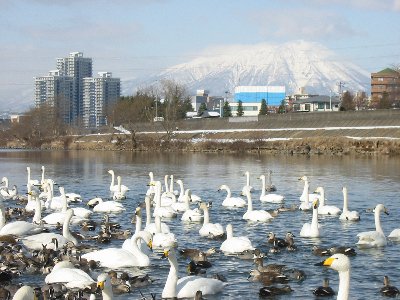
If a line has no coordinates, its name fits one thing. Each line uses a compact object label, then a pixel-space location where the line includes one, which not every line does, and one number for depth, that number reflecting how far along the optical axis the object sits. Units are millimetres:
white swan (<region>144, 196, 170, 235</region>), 22366
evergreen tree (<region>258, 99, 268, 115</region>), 150862
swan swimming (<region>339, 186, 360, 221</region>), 26766
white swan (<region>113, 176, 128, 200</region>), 35031
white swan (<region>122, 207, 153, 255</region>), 18453
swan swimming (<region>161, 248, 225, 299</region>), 14788
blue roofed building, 188125
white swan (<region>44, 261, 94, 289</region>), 14945
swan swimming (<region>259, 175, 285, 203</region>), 33062
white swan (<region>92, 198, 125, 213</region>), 29578
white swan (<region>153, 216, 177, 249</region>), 20781
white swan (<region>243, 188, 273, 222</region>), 26500
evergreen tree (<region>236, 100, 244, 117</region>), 158750
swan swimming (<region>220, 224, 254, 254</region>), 19688
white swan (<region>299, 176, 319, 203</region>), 31016
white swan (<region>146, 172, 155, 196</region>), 35588
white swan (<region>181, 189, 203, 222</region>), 26625
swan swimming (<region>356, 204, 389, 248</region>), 20859
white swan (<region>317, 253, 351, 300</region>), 12172
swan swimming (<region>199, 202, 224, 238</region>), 22547
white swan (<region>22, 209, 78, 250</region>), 19481
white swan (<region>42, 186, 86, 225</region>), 25219
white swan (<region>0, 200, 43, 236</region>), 21453
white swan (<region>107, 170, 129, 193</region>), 37031
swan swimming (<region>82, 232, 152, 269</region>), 17672
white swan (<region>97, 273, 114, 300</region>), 12438
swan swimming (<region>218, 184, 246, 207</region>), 30969
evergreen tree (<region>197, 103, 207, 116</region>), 173338
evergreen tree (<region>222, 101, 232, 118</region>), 156125
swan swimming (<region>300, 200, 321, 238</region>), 22625
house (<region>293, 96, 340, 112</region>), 158875
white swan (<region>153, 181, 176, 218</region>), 27656
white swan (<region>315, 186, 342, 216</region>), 28469
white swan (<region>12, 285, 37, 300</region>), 9977
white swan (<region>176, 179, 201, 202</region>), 32234
